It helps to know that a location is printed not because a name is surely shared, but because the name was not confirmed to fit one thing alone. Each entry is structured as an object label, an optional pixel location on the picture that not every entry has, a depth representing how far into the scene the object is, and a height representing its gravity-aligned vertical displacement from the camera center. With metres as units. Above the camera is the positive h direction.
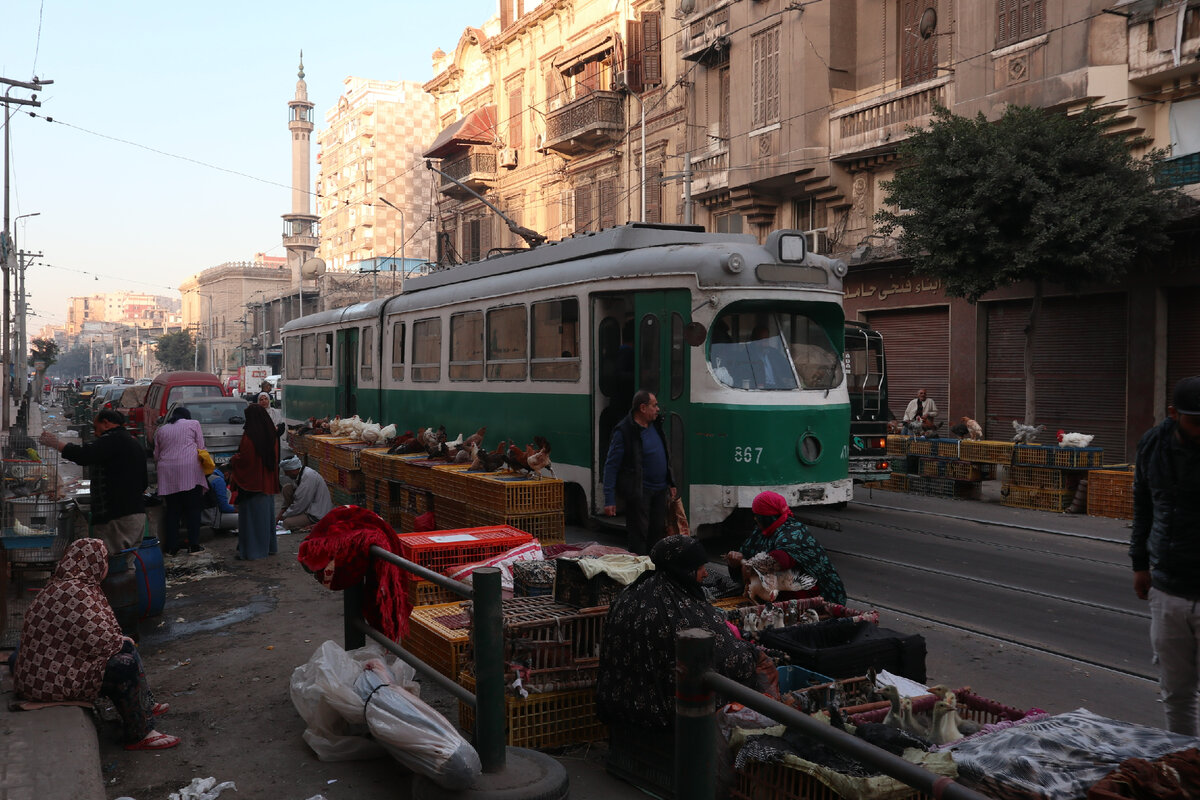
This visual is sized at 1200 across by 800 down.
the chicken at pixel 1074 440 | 14.19 -0.91
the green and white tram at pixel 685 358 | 9.45 +0.22
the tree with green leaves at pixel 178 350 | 101.94 +2.92
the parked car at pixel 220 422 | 16.31 -0.80
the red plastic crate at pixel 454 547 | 6.84 -1.21
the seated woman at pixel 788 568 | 5.93 -1.18
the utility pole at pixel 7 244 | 26.62 +4.78
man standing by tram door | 8.12 -0.79
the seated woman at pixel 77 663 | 5.07 -1.51
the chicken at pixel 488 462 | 9.80 -0.86
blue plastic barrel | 7.32 -1.55
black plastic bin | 4.84 -1.39
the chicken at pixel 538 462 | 9.30 -0.81
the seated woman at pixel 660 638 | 4.24 -1.16
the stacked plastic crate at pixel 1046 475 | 13.99 -1.44
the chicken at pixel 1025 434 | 15.13 -0.87
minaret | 92.88 +18.65
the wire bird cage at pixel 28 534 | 7.15 -1.20
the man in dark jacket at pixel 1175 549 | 4.12 -0.74
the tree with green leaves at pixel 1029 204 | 15.13 +2.82
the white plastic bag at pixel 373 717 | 4.08 -1.58
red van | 20.44 -0.30
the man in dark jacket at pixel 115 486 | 7.96 -0.90
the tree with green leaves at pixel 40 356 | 67.50 +1.74
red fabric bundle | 5.34 -1.02
